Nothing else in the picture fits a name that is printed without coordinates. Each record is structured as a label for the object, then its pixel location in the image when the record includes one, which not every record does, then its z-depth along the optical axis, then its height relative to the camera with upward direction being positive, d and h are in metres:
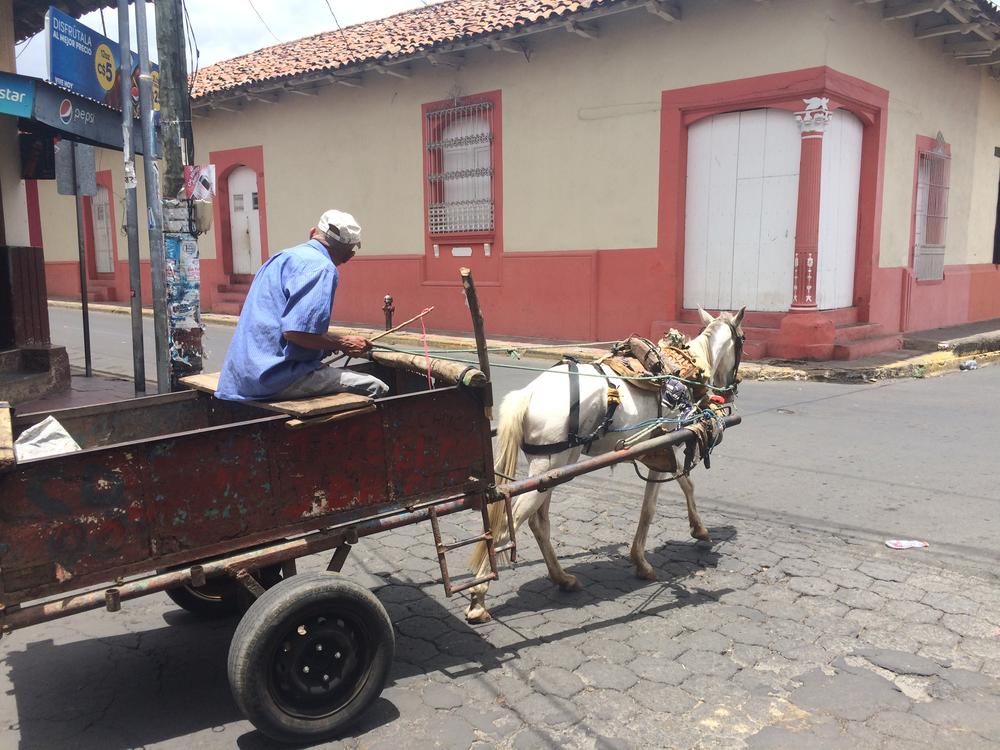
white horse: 4.09 -0.87
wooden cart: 2.71 -0.95
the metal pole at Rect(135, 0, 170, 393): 7.03 +0.79
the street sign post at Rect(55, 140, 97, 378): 8.52 +1.09
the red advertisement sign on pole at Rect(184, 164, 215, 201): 6.98 +0.78
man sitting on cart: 3.40 -0.29
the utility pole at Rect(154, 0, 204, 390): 6.91 +0.62
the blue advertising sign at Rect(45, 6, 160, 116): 8.38 +2.36
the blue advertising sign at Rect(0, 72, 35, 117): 7.69 +1.70
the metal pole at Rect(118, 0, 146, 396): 7.61 +0.71
